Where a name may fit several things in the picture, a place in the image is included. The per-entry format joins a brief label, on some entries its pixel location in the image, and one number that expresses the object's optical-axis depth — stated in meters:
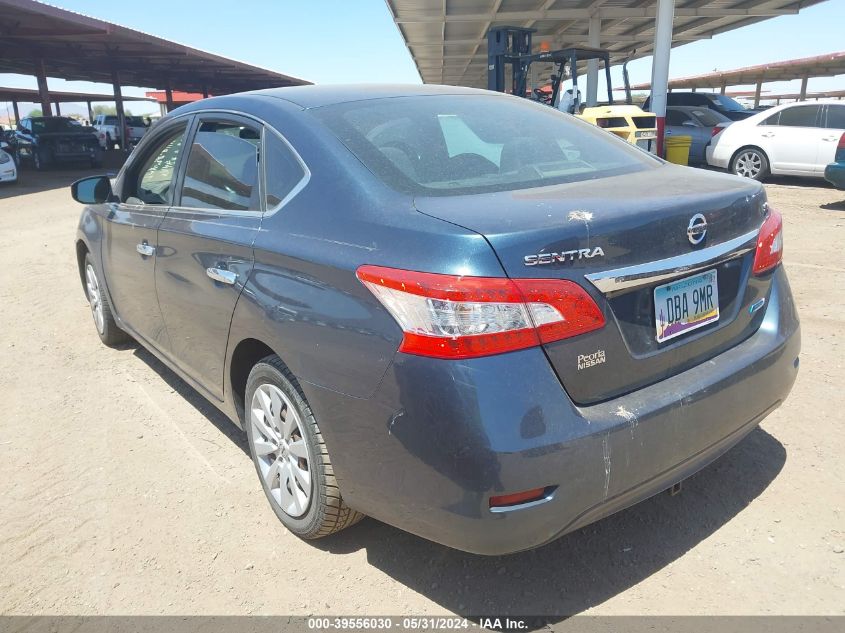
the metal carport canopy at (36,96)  50.06
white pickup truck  34.03
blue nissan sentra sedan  1.83
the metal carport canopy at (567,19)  20.36
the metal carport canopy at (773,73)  29.62
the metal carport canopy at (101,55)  20.73
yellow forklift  12.81
